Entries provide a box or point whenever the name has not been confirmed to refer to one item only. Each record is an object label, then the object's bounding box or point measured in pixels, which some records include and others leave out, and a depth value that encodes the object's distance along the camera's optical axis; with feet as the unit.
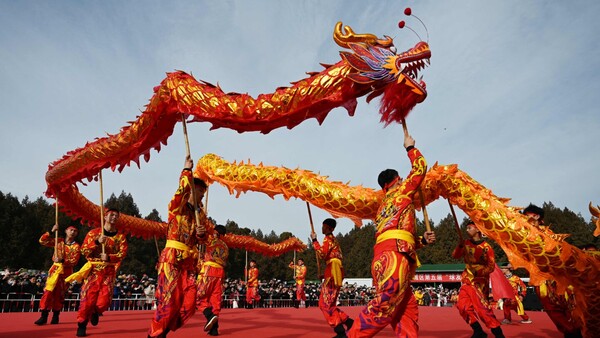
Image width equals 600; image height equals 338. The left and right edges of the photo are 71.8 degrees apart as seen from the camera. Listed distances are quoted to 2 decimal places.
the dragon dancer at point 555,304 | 16.49
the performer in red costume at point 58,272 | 22.04
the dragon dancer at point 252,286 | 51.90
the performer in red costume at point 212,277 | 20.98
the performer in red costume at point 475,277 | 17.03
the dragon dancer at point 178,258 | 11.90
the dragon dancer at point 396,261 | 9.67
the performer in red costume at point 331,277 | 17.21
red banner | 104.72
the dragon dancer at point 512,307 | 29.63
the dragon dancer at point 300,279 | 52.26
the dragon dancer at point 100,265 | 18.67
